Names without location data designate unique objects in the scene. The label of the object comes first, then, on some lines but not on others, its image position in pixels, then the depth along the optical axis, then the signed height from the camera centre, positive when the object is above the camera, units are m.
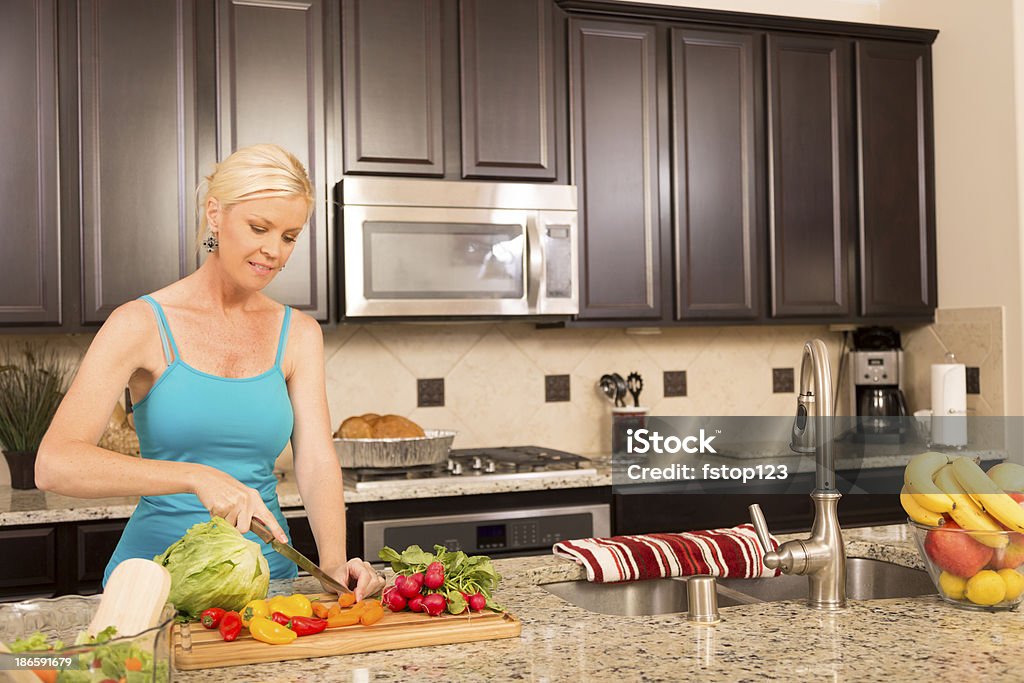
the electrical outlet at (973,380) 3.91 -0.16
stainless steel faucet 1.62 -0.29
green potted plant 3.03 -0.19
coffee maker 3.96 -0.18
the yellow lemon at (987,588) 1.58 -0.38
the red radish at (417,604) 1.52 -0.37
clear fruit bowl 1.57 -0.35
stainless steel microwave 3.25 +0.31
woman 1.75 -0.06
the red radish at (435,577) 1.53 -0.34
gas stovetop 3.11 -0.38
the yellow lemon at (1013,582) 1.58 -0.37
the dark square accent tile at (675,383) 4.07 -0.16
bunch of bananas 1.57 -0.24
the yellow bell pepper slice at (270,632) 1.39 -0.38
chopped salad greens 0.99 -0.30
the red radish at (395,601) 1.53 -0.37
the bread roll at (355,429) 3.19 -0.25
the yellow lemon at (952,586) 1.63 -0.39
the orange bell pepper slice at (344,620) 1.46 -0.38
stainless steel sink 1.91 -0.47
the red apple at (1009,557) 1.56 -0.33
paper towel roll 3.78 -0.24
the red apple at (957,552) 1.58 -0.33
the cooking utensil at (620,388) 3.88 -0.16
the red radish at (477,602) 1.52 -0.37
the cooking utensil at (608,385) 3.90 -0.15
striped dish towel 1.90 -0.39
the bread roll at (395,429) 3.19 -0.25
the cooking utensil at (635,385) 3.92 -0.16
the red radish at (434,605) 1.50 -0.37
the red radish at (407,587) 1.53 -0.35
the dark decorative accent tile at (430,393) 3.75 -0.16
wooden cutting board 1.37 -0.39
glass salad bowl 0.99 -0.30
